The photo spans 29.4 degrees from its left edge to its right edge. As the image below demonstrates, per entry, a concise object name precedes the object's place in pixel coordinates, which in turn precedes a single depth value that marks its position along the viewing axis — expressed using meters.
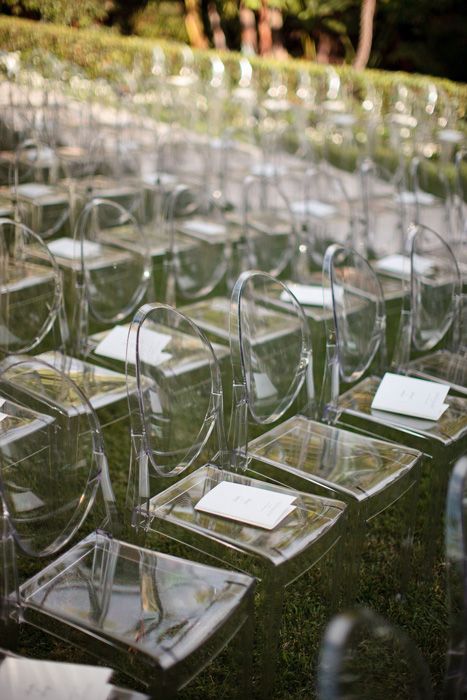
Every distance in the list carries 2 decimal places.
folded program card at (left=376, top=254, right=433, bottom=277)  4.23
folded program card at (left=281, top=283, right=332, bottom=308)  3.83
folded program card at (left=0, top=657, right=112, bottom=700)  1.74
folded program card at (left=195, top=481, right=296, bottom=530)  2.30
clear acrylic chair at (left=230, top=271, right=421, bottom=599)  2.56
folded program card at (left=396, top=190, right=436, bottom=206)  5.54
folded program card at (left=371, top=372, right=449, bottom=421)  2.94
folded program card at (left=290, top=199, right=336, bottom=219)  5.21
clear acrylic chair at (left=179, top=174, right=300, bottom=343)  3.97
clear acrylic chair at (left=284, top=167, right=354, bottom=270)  4.70
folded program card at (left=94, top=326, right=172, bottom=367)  2.34
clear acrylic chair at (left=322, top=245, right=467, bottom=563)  2.84
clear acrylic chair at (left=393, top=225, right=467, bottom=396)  3.30
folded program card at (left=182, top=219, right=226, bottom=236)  4.37
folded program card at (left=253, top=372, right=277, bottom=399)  2.79
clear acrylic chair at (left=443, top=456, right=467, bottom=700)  1.79
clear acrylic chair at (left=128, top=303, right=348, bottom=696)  2.23
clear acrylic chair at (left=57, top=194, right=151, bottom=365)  3.34
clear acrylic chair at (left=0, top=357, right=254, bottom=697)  1.92
